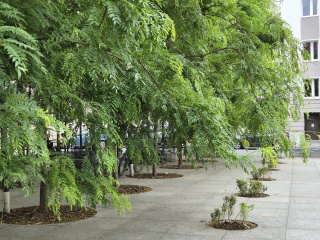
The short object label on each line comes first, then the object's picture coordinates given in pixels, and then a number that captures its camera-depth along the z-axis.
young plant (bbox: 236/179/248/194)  11.48
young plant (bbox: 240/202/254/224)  7.97
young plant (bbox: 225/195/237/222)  8.19
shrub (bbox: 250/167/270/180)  15.12
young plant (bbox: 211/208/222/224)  8.00
